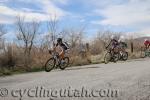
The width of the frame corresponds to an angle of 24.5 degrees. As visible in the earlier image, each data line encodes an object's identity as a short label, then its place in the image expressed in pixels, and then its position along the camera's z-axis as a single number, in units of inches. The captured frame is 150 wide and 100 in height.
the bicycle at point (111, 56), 1031.1
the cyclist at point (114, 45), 1034.0
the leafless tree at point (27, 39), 1201.4
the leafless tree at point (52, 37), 1353.6
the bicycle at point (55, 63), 780.0
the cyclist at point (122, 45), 1084.0
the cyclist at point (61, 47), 804.6
